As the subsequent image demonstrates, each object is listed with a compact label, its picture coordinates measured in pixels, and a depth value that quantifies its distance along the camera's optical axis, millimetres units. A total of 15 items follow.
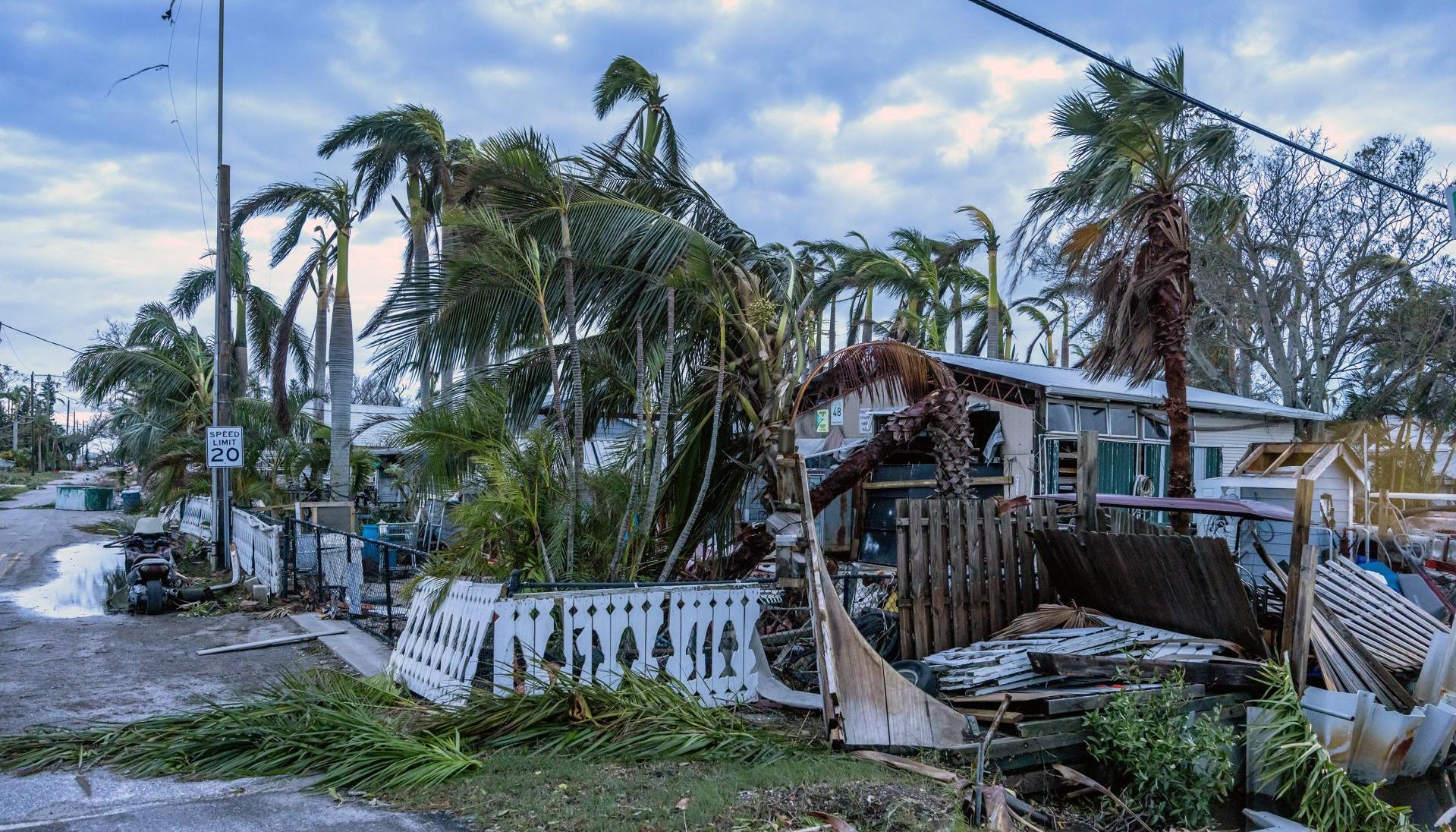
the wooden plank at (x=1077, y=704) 6453
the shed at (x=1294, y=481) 13539
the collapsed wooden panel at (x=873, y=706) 6188
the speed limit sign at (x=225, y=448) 15555
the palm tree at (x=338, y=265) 18844
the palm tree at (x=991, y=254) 23641
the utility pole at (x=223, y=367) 16672
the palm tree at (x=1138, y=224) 11008
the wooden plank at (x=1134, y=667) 6852
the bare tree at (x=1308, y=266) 22391
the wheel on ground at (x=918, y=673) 6906
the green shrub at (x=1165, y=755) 6043
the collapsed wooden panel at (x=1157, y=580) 7285
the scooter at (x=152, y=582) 12555
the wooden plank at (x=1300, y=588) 7133
